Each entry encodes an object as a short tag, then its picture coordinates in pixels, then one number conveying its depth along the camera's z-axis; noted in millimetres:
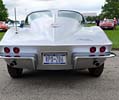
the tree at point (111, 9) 92875
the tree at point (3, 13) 83812
